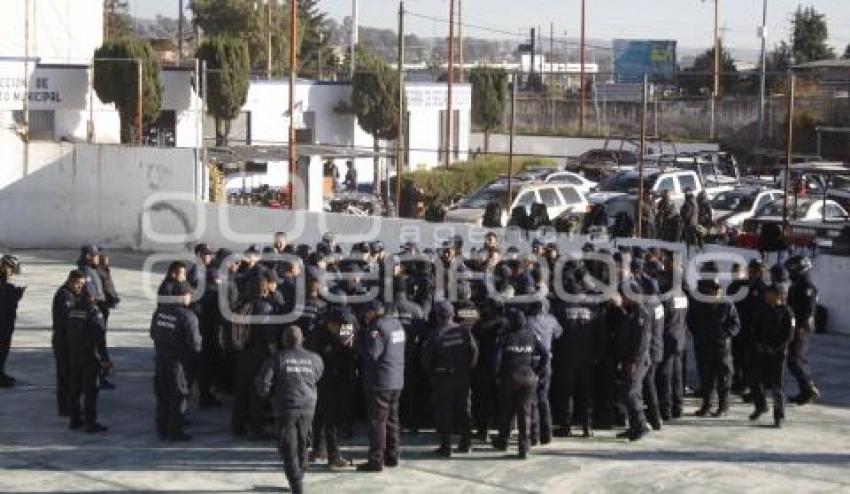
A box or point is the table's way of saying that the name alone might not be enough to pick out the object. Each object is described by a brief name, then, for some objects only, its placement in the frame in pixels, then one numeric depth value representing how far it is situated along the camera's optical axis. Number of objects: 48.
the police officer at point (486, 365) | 13.40
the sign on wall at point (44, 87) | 29.80
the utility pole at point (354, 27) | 58.59
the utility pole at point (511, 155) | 22.82
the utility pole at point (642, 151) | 22.11
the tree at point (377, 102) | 41.94
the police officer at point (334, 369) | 12.62
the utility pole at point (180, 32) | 60.03
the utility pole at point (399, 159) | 26.68
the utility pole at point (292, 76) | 26.69
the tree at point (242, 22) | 71.56
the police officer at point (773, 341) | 14.34
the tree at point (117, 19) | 69.31
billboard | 74.56
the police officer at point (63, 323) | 14.29
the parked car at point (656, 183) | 30.44
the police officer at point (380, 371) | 12.54
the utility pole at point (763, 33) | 55.53
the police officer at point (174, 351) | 13.59
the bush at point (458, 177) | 37.07
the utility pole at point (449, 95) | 40.53
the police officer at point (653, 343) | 13.95
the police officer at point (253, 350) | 13.51
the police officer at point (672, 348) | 14.39
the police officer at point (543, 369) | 13.18
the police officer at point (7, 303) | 15.84
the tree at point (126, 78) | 30.53
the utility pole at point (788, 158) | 20.58
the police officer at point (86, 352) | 14.00
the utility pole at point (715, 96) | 50.73
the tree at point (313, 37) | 78.81
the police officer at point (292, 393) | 11.57
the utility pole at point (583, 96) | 49.02
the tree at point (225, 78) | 37.18
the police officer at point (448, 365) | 12.97
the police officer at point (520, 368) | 12.92
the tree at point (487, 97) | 51.09
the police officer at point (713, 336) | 14.77
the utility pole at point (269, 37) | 45.03
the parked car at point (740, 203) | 28.22
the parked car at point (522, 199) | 27.58
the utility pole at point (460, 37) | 55.73
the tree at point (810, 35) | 72.81
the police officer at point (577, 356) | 13.79
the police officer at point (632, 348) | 13.61
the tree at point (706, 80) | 63.25
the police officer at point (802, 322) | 15.23
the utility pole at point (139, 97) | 29.30
